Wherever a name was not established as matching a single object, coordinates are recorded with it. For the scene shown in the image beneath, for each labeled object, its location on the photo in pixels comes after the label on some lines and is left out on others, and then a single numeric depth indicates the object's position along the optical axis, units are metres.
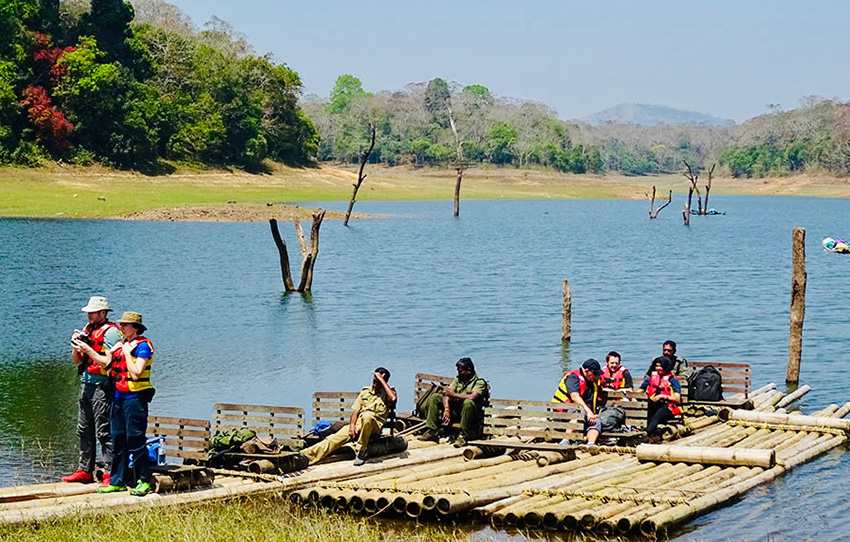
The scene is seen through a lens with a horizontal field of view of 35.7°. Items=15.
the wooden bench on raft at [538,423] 20.34
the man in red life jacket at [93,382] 16.16
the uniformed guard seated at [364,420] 18.84
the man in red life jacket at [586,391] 20.58
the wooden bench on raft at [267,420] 19.55
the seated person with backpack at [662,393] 21.86
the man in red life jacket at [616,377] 22.44
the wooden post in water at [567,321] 36.72
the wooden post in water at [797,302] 30.11
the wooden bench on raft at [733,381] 25.92
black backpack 24.66
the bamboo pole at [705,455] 19.70
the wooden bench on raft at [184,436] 17.84
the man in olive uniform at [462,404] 20.23
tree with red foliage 93.56
